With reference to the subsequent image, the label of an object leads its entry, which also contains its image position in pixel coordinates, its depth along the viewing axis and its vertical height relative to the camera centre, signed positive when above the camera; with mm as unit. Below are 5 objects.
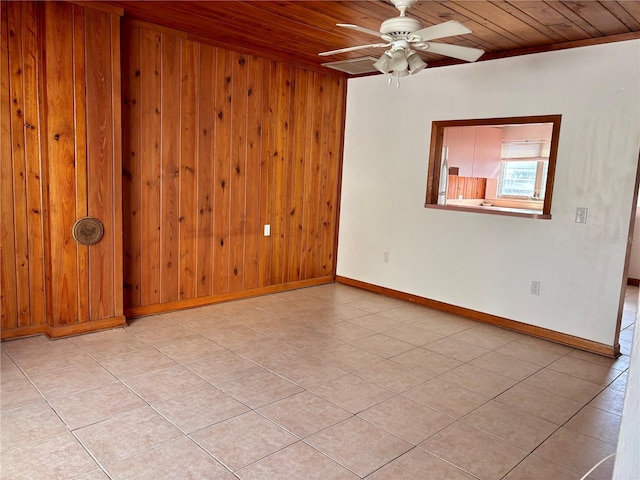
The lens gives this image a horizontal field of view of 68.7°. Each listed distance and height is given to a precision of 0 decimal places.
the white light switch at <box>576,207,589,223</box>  3629 -148
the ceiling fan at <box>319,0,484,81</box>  2498 +825
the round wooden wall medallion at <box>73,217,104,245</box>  3342 -427
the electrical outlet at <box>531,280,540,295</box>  3906 -786
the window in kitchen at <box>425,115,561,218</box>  6715 +394
